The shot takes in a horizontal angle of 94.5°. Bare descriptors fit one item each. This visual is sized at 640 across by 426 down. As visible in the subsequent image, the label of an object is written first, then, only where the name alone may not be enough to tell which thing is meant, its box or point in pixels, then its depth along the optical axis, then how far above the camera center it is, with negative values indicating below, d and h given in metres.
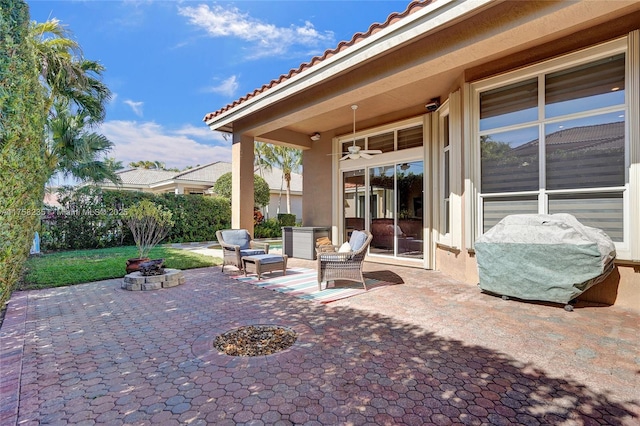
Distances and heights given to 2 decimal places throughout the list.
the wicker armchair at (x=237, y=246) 7.61 -0.93
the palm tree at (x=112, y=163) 11.41 +2.06
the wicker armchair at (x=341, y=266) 5.96 -1.11
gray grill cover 4.40 -0.78
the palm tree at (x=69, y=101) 9.44 +3.89
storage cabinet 10.03 -1.00
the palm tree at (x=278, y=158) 23.17 +4.22
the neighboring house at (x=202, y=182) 21.78 +2.37
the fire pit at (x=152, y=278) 6.27 -1.41
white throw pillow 6.26 -0.80
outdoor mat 5.64 -1.61
